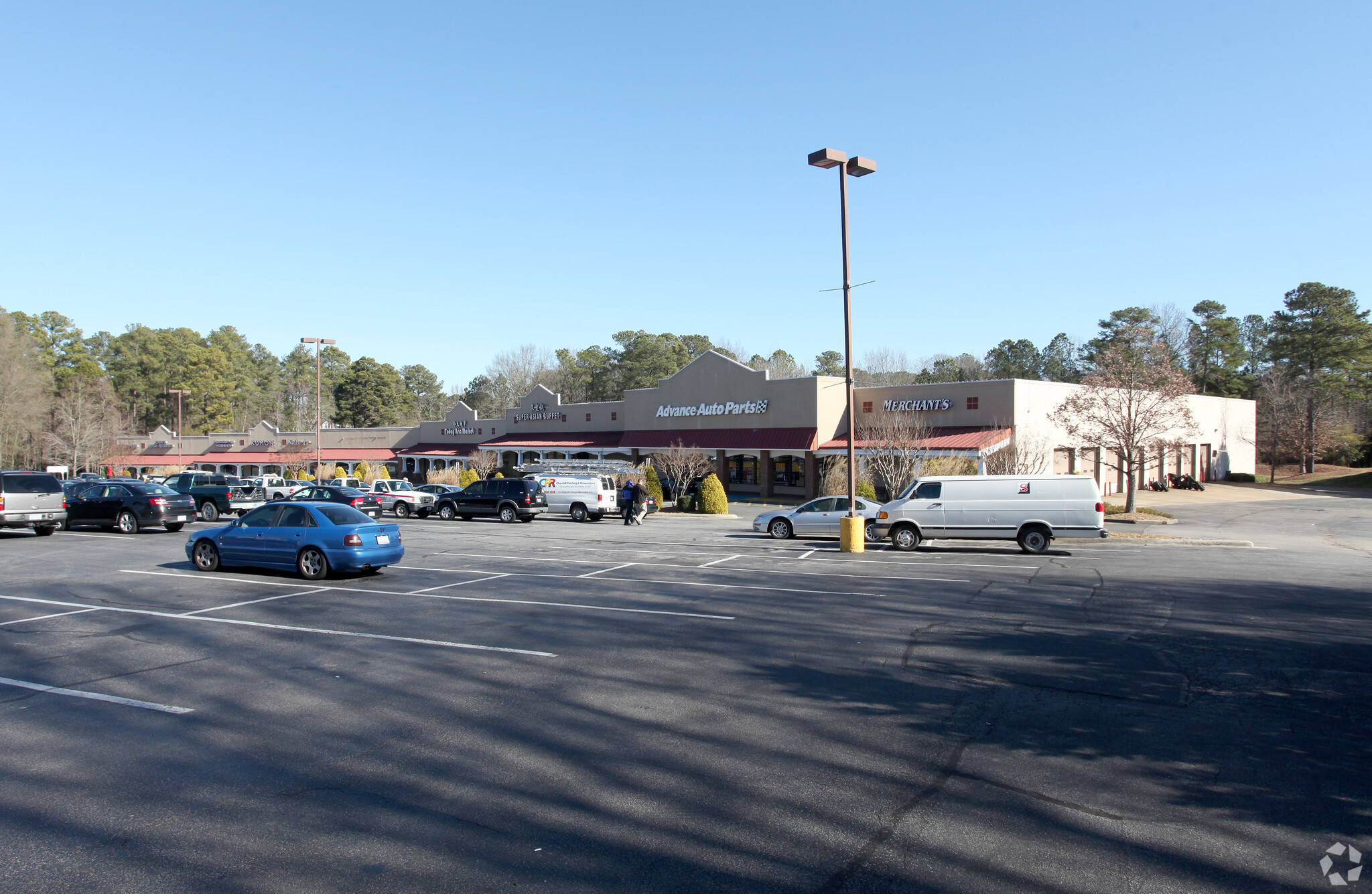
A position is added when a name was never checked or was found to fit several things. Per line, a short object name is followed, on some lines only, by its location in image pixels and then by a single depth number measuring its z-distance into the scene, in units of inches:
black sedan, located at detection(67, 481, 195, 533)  981.8
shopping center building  1547.7
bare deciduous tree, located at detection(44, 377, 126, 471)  2704.2
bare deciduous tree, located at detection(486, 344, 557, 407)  3976.4
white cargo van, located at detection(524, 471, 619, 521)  1227.9
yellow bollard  796.6
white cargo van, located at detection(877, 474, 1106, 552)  775.1
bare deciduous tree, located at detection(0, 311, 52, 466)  2751.0
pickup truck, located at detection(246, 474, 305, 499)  1583.4
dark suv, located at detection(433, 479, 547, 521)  1192.2
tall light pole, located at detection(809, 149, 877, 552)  747.4
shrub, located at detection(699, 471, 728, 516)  1455.5
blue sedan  586.6
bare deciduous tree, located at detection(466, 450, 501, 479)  1985.7
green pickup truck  1266.0
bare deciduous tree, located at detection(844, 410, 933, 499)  1374.3
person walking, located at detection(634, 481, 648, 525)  1170.0
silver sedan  918.4
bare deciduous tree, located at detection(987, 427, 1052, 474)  1391.5
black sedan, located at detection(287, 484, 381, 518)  1175.0
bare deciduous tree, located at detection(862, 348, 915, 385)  3582.7
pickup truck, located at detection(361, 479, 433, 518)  1323.8
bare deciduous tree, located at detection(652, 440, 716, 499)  1605.6
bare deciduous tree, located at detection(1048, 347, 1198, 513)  1321.4
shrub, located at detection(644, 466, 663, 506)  1524.4
